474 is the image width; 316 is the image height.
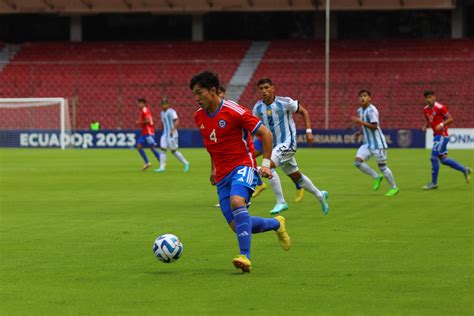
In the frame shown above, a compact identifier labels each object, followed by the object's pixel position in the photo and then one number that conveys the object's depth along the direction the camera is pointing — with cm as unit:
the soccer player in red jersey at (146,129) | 3219
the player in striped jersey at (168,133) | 3159
